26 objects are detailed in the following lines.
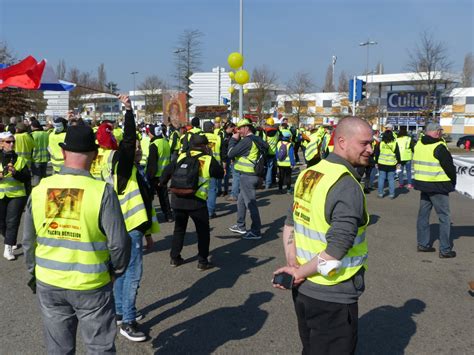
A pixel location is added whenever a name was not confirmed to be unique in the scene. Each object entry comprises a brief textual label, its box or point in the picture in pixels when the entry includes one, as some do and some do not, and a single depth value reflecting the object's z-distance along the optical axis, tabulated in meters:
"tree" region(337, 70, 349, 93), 63.74
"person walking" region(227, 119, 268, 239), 7.66
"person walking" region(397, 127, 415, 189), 13.05
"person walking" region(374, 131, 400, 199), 11.98
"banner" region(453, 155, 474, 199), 6.94
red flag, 8.23
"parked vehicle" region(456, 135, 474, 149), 39.44
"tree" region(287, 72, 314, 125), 52.12
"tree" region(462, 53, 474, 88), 70.02
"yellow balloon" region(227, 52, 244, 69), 15.68
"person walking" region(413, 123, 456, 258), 6.47
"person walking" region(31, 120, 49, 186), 11.23
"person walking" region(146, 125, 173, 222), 8.77
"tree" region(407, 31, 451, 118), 34.12
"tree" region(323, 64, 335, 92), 87.16
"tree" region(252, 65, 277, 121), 46.06
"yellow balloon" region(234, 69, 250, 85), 16.36
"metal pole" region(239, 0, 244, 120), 19.46
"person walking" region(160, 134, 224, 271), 5.95
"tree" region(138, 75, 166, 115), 54.69
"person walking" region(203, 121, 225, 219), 9.41
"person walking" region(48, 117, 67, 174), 9.16
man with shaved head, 2.40
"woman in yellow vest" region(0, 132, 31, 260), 6.39
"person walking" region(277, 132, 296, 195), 12.50
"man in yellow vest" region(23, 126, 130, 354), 2.69
